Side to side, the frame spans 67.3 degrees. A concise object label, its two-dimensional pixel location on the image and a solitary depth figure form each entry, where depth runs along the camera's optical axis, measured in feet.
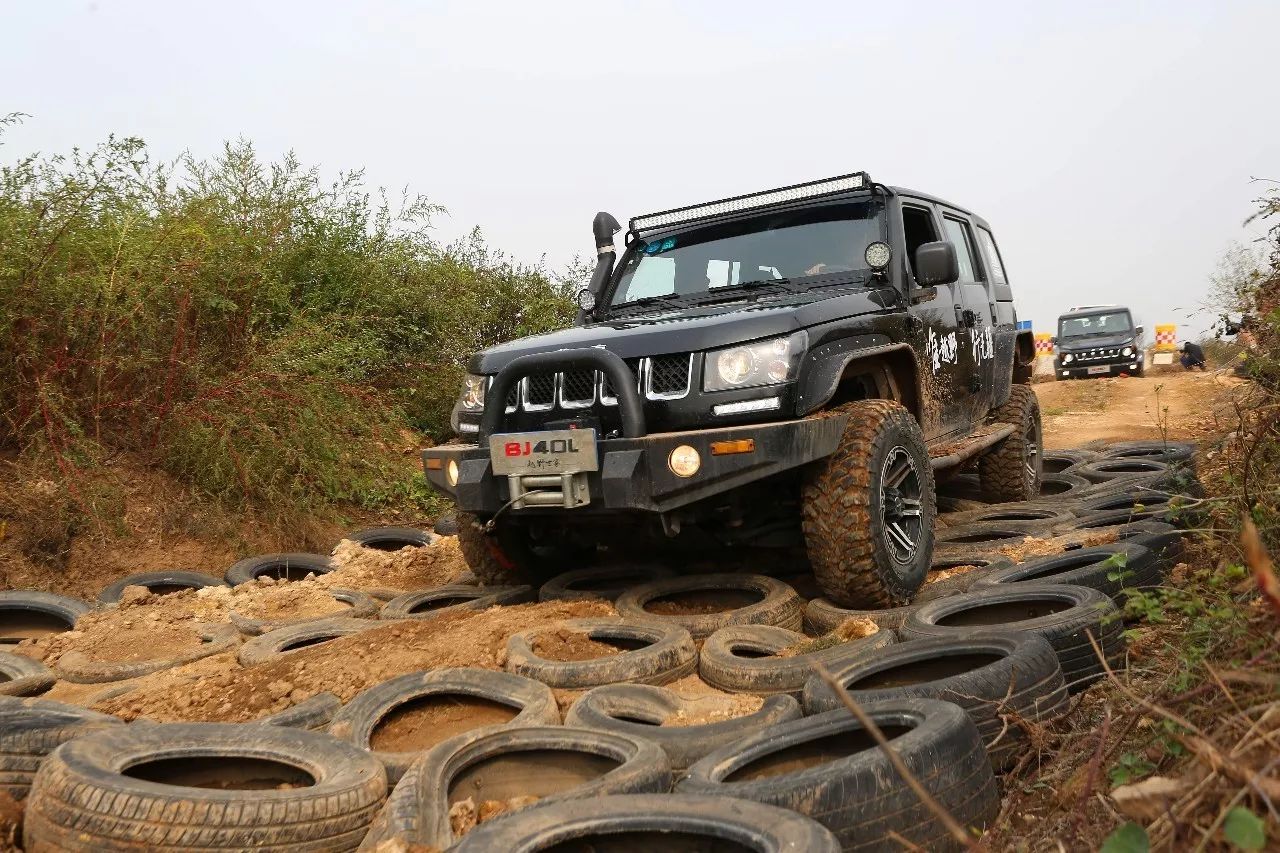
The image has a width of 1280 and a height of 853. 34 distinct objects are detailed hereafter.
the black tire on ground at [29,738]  9.20
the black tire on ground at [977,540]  16.60
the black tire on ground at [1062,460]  29.35
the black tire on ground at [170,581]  19.83
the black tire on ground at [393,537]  23.47
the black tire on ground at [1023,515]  18.42
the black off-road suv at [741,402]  12.69
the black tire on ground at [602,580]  15.49
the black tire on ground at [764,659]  10.89
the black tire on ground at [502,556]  16.21
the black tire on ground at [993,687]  8.75
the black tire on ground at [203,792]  7.26
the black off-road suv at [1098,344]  82.74
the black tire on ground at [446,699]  10.30
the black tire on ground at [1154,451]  25.74
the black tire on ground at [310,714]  10.52
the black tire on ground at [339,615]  15.66
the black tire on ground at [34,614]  17.39
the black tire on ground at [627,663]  11.48
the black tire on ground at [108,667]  13.75
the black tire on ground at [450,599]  15.85
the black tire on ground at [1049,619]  10.10
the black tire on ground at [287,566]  20.88
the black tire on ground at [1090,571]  12.12
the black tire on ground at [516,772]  7.70
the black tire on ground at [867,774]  7.00
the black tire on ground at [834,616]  12.82
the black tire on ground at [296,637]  13.97
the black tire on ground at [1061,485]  24.68
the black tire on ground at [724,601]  13.15
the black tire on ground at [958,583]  14.44
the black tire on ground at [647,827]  6.34
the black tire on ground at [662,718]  9.22
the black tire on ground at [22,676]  13.00
